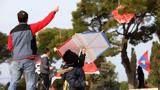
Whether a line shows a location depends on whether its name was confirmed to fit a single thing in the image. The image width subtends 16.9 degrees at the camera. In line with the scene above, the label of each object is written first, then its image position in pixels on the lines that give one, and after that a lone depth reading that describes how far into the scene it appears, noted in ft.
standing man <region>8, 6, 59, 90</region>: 25.26
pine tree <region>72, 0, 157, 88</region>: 102.06
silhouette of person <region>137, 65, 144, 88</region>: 75.76
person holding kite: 32.22
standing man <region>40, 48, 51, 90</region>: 48.34
